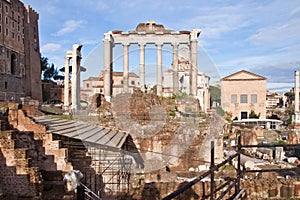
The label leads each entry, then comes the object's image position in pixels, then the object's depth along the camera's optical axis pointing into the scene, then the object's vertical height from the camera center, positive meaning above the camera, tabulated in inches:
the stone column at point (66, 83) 1010.6 +56.4
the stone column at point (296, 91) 1362.1 +40.9
